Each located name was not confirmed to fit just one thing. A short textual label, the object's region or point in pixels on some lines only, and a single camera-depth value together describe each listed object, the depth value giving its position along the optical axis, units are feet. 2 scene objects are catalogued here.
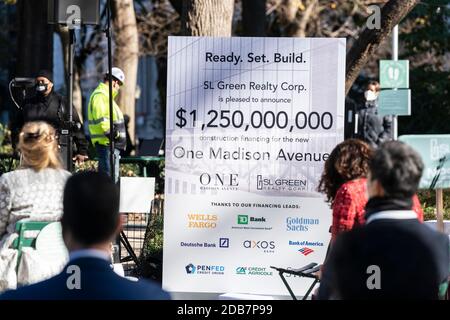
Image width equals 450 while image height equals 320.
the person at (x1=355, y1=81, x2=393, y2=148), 58.18
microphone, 43.68
